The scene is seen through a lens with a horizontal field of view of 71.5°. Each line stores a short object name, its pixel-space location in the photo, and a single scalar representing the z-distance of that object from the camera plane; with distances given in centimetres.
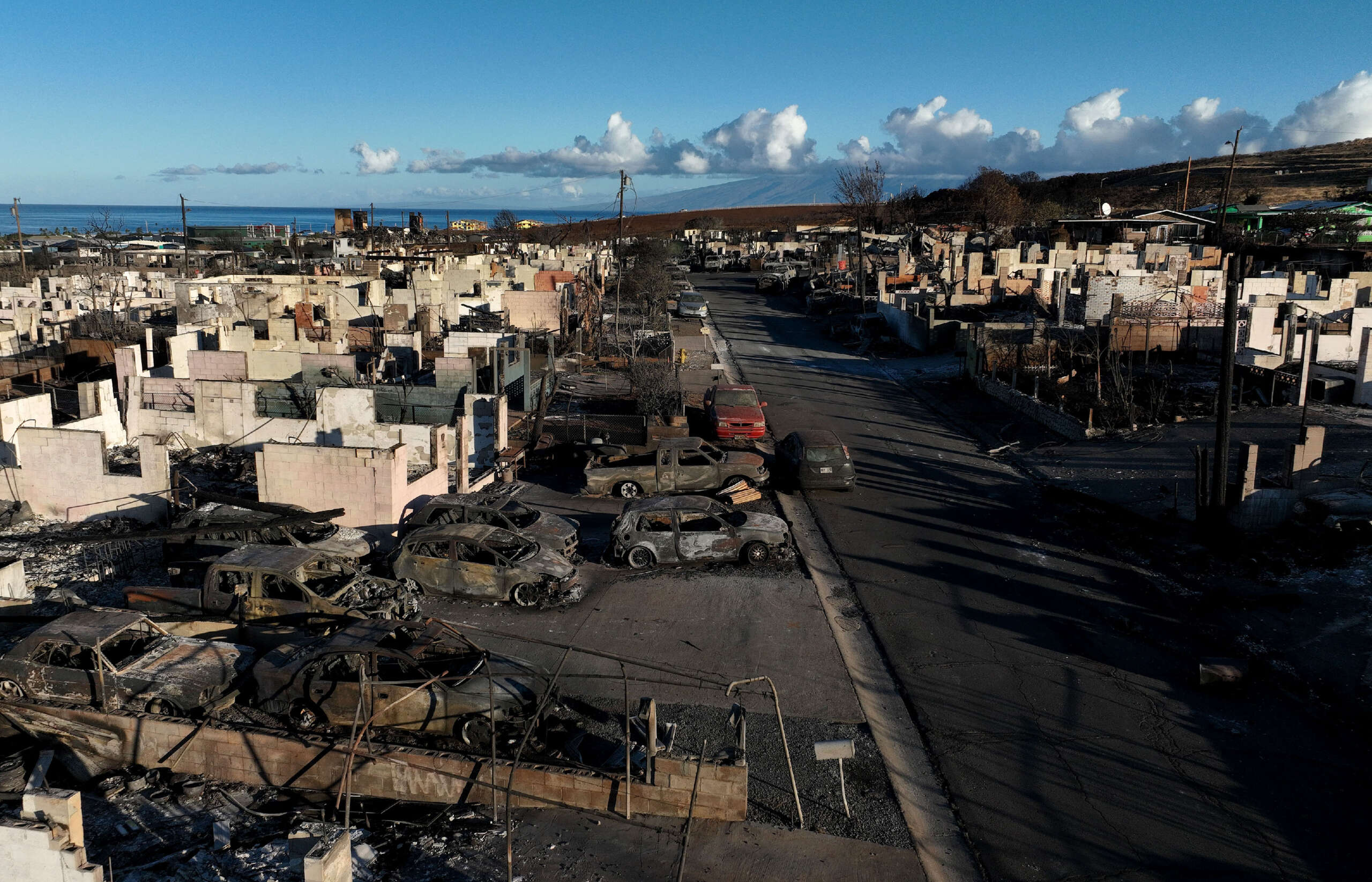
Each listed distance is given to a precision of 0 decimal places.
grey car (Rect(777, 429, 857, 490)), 1866
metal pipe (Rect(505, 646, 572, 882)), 701
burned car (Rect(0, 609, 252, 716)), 971
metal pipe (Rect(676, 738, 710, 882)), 723
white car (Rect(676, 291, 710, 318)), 4856
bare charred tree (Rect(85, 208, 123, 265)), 5853
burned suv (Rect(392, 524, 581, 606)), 1330
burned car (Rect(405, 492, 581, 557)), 1467
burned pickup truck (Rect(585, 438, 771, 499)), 1836
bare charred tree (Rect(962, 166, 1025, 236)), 8425
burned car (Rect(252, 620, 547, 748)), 937
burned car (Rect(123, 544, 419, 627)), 1179
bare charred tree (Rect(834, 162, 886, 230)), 9388
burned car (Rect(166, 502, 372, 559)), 1388
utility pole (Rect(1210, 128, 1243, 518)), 1541
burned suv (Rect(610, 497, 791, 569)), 1477
